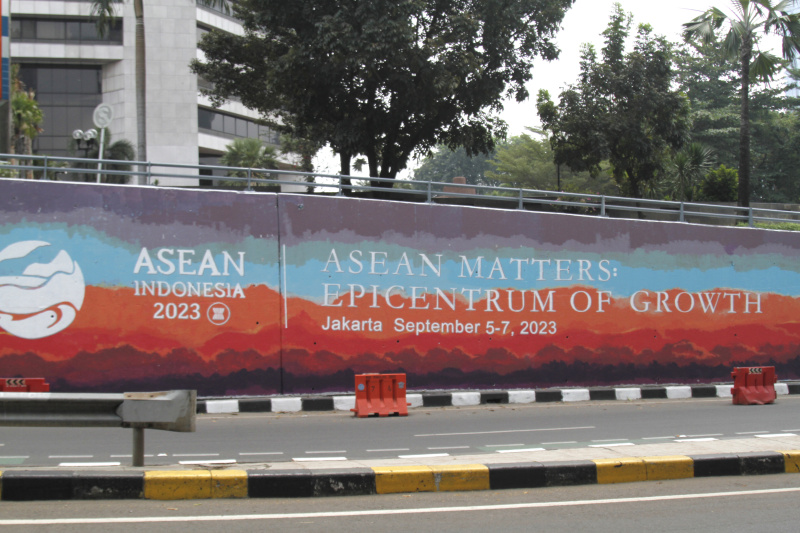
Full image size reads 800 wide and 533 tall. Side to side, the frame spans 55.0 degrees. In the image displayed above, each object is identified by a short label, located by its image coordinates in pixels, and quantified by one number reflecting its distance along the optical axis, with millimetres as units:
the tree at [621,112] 26922
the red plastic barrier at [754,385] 14930
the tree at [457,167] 79812
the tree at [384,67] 20406
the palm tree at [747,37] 22891
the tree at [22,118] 30234
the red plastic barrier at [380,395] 12695
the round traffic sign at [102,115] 19484
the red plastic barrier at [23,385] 11328
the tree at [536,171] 52938
